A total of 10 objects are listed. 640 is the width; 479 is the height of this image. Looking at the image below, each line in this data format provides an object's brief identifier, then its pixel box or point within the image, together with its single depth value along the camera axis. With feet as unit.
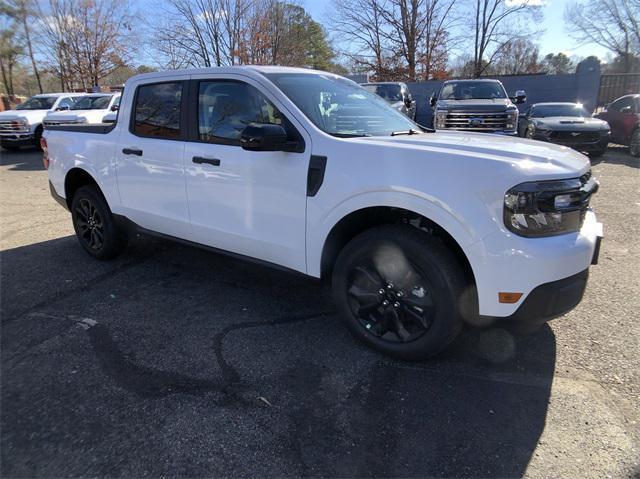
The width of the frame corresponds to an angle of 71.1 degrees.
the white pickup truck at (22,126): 47.52
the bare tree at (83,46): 98.89
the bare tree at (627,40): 118.67
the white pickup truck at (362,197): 7.93
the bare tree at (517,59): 116.26
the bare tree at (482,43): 108.17
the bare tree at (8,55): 119.44
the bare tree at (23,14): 110.01
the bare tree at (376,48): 104.99
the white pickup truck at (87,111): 44.88
